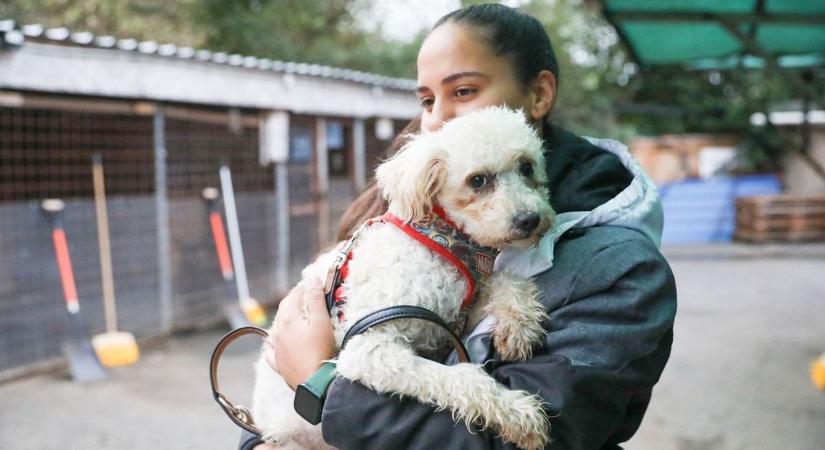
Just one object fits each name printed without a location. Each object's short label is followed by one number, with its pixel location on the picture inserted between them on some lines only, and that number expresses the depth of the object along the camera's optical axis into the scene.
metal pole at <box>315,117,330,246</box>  8.66
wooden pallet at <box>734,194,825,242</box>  12.58
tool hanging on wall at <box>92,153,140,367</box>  5.89
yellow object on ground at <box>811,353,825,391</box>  5.21
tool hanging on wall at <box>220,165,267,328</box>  7.22
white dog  1.31
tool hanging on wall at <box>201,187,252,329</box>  7.04
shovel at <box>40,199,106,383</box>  5.65
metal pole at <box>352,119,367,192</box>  9.25
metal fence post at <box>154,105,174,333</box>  6.57
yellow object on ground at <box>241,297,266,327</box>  6.91
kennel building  5.68
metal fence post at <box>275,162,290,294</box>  7.93
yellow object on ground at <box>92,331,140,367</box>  5.86
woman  1.26
